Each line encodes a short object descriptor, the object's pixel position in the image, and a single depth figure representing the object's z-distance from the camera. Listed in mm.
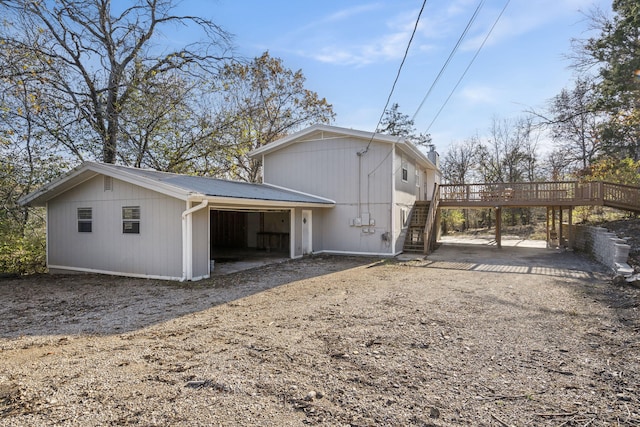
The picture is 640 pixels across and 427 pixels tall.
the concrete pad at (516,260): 9742
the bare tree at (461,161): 30375
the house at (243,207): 8383
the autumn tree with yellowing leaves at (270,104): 20531
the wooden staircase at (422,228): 13633
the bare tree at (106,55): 12344
